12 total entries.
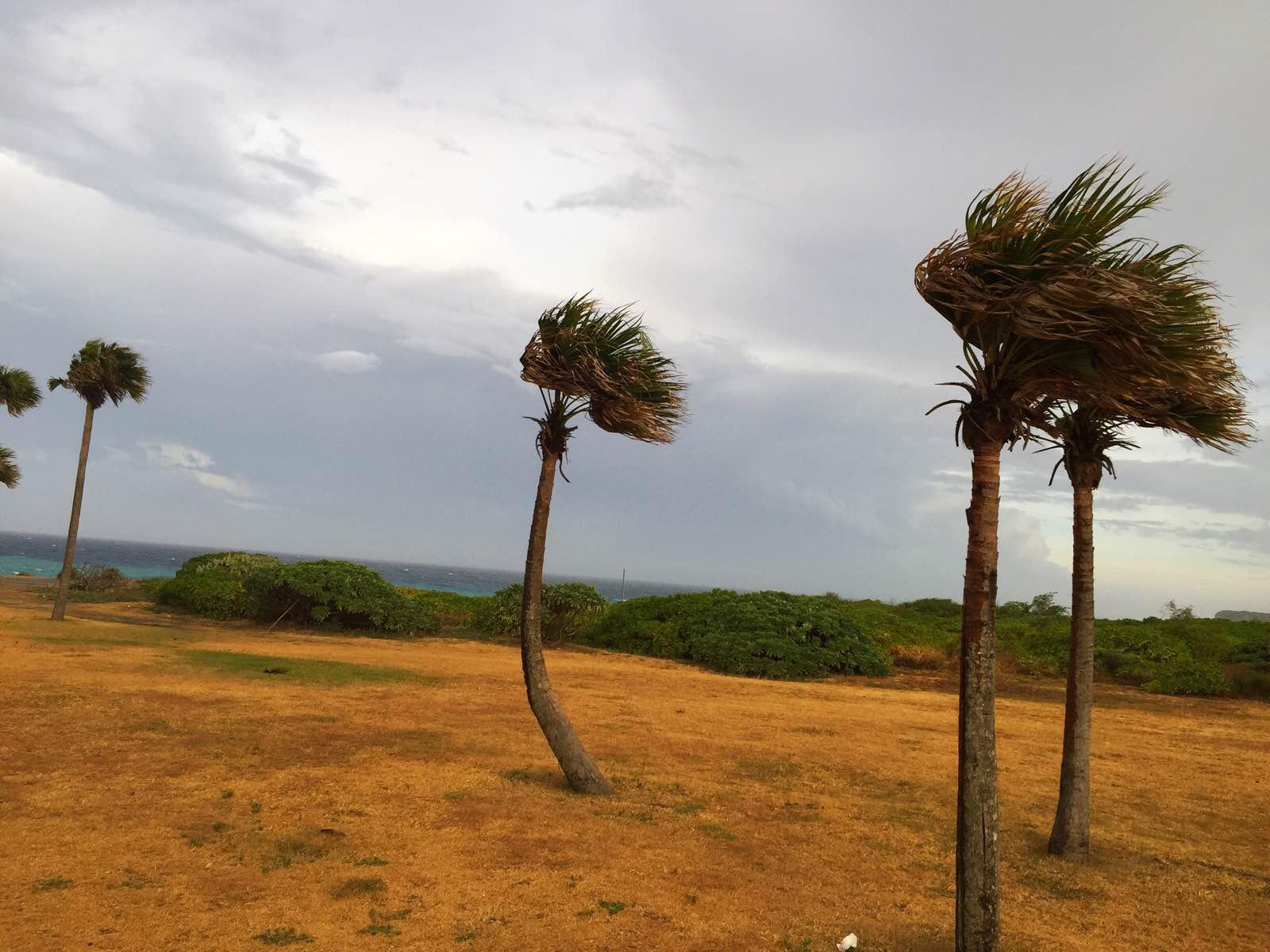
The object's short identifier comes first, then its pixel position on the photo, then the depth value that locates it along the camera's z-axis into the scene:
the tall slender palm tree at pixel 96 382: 21.86
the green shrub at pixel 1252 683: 21.17
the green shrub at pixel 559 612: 27.98
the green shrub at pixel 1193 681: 21.14
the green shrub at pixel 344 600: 26.61
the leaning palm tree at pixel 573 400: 9.18
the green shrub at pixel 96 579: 36.00
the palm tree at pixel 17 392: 26.33
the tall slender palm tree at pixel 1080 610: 7.81
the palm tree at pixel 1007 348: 5.05
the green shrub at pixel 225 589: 27.58
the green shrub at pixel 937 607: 39.94
